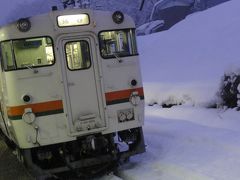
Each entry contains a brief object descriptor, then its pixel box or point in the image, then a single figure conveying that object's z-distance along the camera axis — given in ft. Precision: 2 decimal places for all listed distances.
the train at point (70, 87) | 26.66
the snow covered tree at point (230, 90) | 39.47
